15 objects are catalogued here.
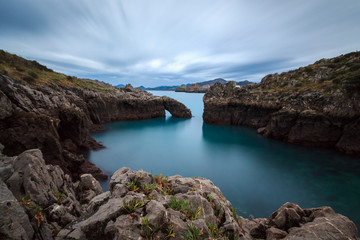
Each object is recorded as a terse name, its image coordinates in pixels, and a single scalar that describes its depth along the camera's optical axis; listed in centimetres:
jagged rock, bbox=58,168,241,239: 489
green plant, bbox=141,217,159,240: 471
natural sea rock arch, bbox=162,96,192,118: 6956
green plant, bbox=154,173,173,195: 722
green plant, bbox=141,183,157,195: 674
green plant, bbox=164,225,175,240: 480
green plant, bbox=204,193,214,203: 755
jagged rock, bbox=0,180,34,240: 449
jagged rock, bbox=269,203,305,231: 763
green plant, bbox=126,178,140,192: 673
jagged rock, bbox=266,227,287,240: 702
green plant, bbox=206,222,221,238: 589
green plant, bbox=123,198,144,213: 531
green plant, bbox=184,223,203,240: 487
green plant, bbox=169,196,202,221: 599
